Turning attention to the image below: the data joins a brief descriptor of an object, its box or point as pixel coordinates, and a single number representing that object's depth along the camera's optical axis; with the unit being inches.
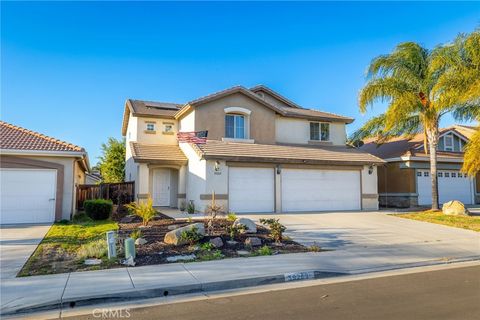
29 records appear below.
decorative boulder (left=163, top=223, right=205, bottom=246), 388.5
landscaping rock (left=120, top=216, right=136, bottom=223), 578.9
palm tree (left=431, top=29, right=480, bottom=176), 653.3
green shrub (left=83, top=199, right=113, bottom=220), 628.7
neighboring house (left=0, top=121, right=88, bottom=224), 580.7
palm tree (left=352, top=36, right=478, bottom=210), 750.5
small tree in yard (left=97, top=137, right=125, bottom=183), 1432.1
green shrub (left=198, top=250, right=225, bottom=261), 340.2
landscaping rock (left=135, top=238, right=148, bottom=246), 386.1
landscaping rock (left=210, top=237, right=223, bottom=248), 386.3
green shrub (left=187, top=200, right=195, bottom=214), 725.9
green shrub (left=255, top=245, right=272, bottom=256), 362.7
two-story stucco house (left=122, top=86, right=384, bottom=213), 721.0
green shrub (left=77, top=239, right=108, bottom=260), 344.5
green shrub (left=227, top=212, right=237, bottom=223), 511.7
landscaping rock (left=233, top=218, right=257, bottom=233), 457.6
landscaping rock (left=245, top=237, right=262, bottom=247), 396.3
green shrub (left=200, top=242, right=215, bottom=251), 373.6
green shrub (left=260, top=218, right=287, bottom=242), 425.4
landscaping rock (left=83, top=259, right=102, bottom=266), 316.5
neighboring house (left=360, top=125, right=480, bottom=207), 927.7
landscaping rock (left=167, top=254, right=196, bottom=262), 333.1
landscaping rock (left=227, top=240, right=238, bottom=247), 395.4
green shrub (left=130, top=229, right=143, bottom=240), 404.3
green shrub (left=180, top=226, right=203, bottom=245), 390.9
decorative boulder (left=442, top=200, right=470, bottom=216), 709.3
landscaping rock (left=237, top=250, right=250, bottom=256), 361.7
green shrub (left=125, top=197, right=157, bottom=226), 498.9
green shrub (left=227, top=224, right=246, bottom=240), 422.9
